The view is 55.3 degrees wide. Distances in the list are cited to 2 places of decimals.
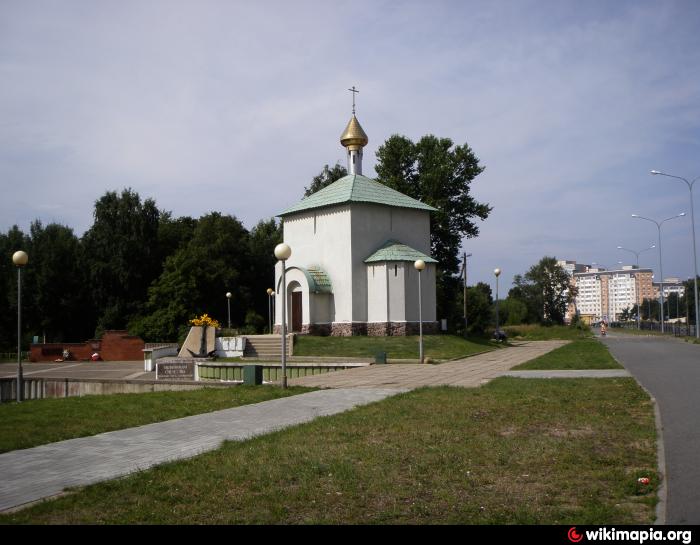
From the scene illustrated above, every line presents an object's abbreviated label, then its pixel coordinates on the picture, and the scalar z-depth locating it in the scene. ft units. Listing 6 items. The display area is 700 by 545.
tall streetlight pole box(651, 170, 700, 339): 140.79
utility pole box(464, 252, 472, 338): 142.78
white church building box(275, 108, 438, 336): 123.44
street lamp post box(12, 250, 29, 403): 57.24
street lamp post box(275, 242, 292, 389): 52.60
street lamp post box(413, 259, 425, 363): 82.43
